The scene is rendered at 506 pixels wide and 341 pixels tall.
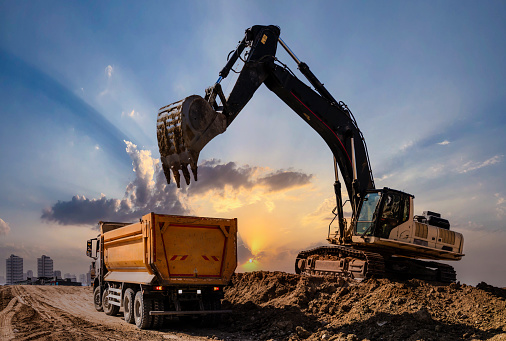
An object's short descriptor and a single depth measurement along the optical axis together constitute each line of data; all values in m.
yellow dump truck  11.03
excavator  11.20
